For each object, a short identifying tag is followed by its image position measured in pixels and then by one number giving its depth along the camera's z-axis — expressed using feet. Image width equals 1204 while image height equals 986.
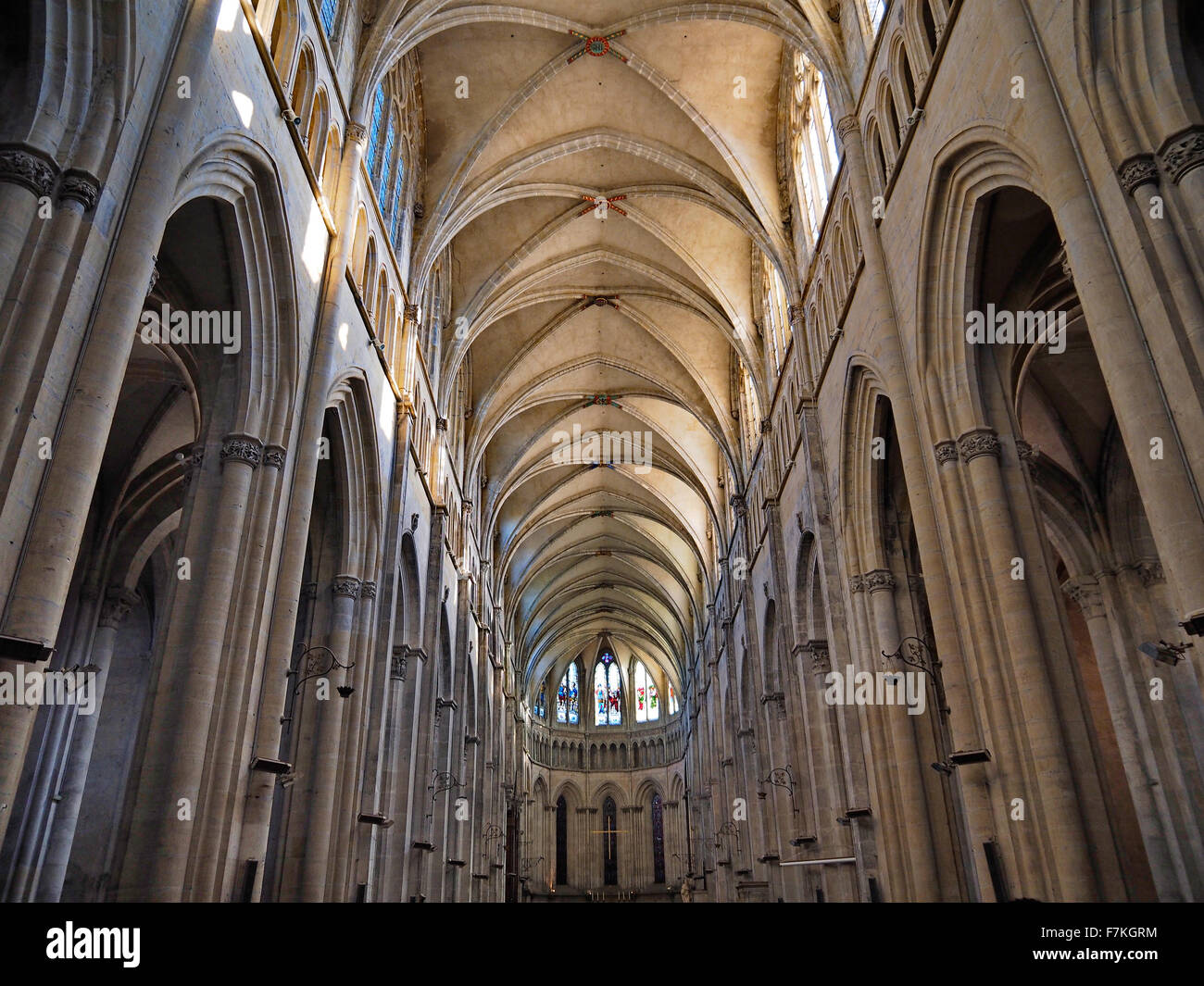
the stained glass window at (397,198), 61.46
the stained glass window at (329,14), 46.83
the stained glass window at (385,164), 58.08
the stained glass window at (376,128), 56.03
